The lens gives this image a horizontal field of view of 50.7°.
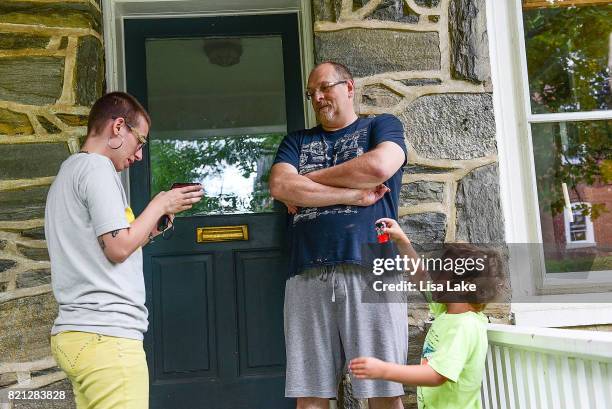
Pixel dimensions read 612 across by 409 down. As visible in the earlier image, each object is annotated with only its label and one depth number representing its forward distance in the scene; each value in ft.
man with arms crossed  7.47
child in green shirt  6.35
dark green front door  10.90
